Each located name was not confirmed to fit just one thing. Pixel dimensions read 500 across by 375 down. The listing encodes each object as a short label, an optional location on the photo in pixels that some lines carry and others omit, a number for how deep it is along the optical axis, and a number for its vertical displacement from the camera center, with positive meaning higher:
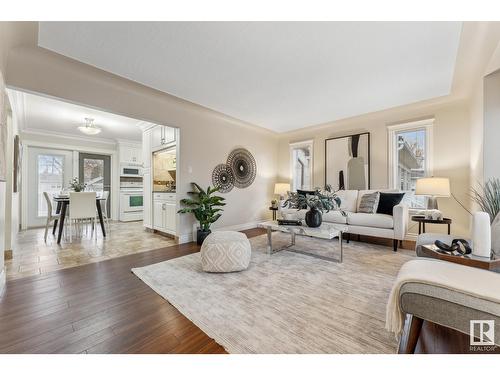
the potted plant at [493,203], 1.70 -0.15
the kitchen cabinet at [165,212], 3.92 -0.50
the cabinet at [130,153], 6.21 +1.02
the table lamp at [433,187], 2.97 +0.02
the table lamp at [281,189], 5.15 -0.03
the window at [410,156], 3.73 +0.60
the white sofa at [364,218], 3.09 -0.50
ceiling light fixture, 4.21 +1.17
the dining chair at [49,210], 3.81 -0.44
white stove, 6.06 -0.42
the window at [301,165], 5.29 +0.60
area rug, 1.28 -0.94
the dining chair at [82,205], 3.69 -0.34
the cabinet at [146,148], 4.65 +0.87
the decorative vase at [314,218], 2.88 -0.42
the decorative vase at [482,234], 1.46 -0.32
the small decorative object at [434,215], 3.01 -0.39
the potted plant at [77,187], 4.09 -0.01
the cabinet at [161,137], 4.07 +1.02
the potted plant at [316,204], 2.84 -0.22
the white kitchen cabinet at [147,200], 4.54 -0.29
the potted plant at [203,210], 3.63 -0.39
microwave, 6.25 +0.49
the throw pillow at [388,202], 3.46 -0.22
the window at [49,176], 5.22 +0.26
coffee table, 2.58 -0.55
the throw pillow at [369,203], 3.59 -0.26
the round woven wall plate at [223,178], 4.28 +0.20
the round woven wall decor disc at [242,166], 4.67 +0.49
